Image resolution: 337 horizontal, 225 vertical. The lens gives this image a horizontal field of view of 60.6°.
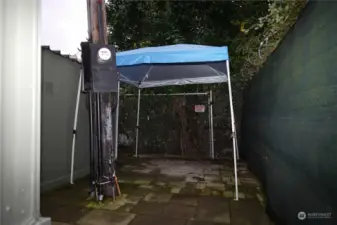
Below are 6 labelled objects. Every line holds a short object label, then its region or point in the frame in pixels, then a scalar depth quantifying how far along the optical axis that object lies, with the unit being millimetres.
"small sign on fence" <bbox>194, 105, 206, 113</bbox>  8017
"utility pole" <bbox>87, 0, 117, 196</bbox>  3711
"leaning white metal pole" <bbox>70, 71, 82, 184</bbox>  4330
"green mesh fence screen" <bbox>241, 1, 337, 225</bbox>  1810
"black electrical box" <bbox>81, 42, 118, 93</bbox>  3576
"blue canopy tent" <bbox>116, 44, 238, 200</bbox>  3842
